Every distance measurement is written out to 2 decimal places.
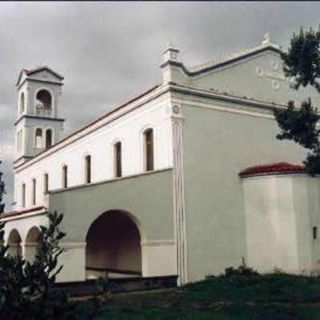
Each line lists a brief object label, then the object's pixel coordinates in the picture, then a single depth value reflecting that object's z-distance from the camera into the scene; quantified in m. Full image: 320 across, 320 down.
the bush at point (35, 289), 4.49
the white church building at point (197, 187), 17.39
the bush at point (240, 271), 17.57
